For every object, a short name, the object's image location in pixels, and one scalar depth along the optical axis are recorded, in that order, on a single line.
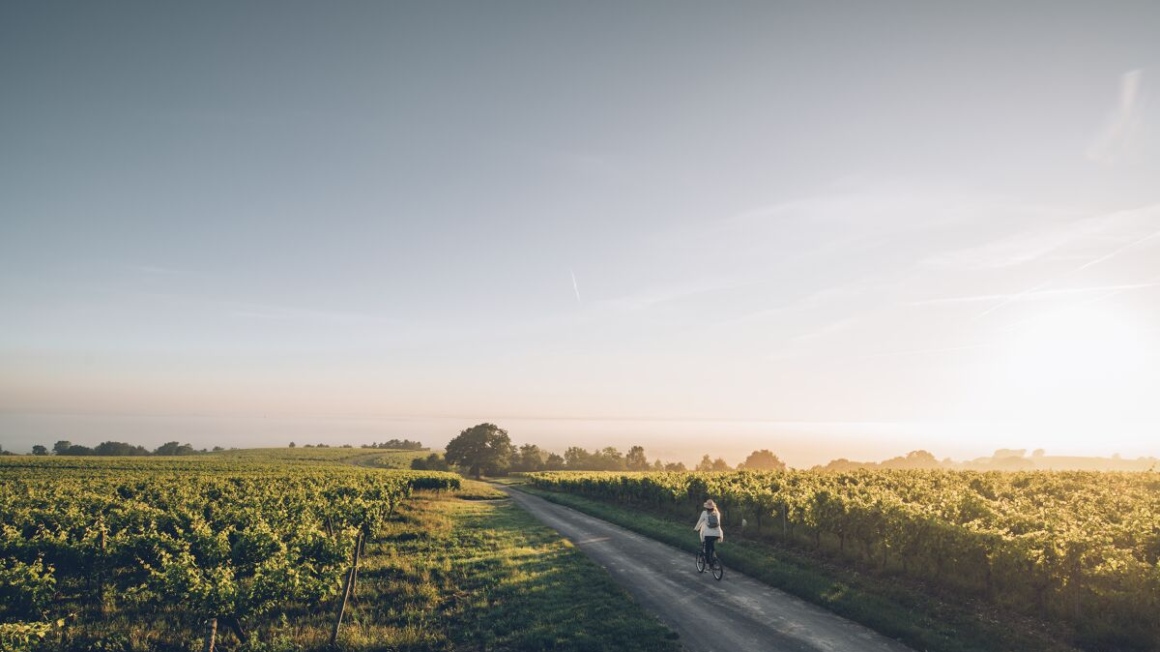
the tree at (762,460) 121.05
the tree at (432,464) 133.02
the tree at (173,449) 166.00
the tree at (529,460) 148.00
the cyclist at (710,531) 18.86
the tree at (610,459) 153.16
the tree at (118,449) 152.75
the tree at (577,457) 157.88
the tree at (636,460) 153.38
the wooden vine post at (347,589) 13.18
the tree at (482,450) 124.44
